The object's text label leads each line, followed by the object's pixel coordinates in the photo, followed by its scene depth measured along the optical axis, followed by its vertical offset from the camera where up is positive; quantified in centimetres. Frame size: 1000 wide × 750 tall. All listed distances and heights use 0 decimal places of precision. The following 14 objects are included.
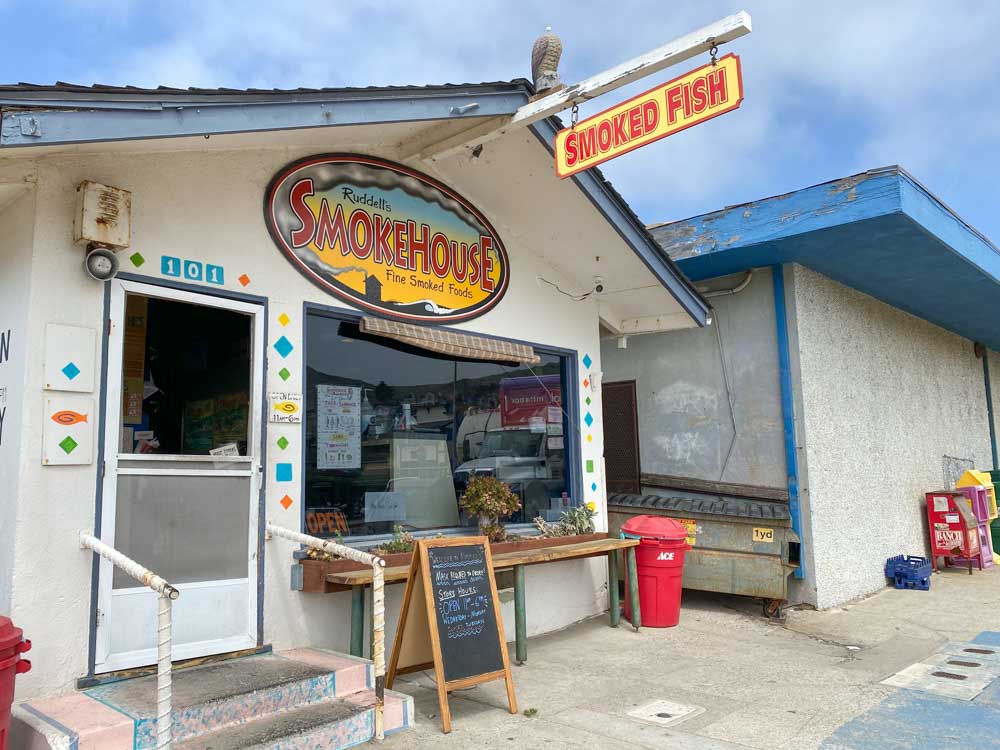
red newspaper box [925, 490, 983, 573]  1061 -98
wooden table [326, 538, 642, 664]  520 -79
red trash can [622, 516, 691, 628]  730 -103
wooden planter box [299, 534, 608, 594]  516 -68
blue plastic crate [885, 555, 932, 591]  955 -143
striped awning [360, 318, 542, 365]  607 +103
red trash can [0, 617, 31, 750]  326 -78
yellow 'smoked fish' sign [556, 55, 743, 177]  430 +203
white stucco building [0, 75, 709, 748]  432 +99
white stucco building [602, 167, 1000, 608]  810 +115
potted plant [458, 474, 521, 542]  681 -33
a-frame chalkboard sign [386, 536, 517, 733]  474 -96
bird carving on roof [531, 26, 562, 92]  557 +287
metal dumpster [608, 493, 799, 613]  780 -85
